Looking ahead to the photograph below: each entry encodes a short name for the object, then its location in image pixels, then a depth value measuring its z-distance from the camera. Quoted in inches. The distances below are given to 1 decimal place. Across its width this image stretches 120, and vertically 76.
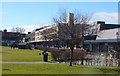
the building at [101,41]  1936.4
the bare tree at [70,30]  700.0
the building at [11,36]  4436.7
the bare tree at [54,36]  778.0
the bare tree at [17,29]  4411.4
